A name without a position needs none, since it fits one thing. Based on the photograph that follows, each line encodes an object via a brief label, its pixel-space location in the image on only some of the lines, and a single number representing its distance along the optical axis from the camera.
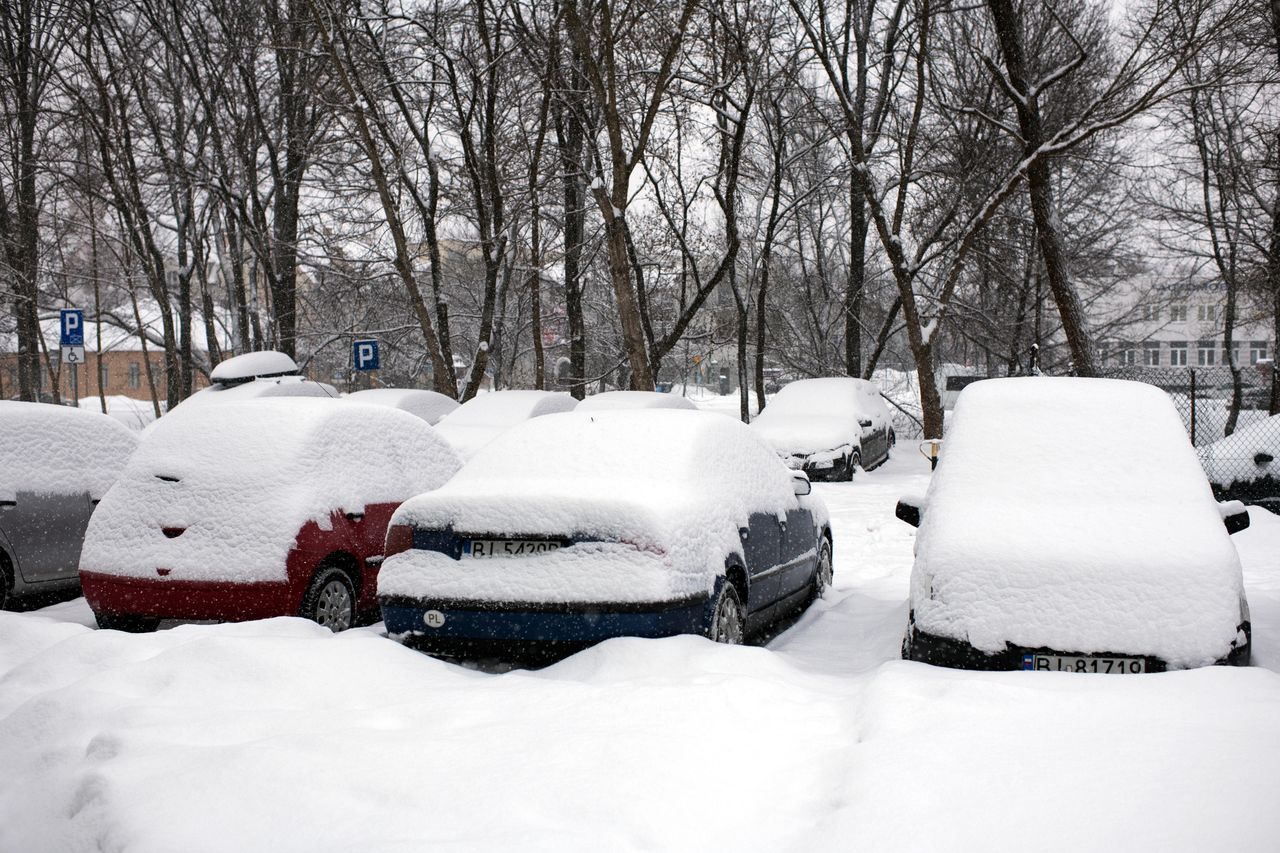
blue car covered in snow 4.93
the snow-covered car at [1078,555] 4.46
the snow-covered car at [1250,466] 12.02
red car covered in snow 6.12
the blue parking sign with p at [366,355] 20.47
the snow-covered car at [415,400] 15.80
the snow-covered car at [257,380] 15.82
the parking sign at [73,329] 22.36
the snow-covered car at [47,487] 7.76
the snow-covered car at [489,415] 13.56
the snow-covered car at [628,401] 14.85
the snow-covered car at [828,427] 16.30
